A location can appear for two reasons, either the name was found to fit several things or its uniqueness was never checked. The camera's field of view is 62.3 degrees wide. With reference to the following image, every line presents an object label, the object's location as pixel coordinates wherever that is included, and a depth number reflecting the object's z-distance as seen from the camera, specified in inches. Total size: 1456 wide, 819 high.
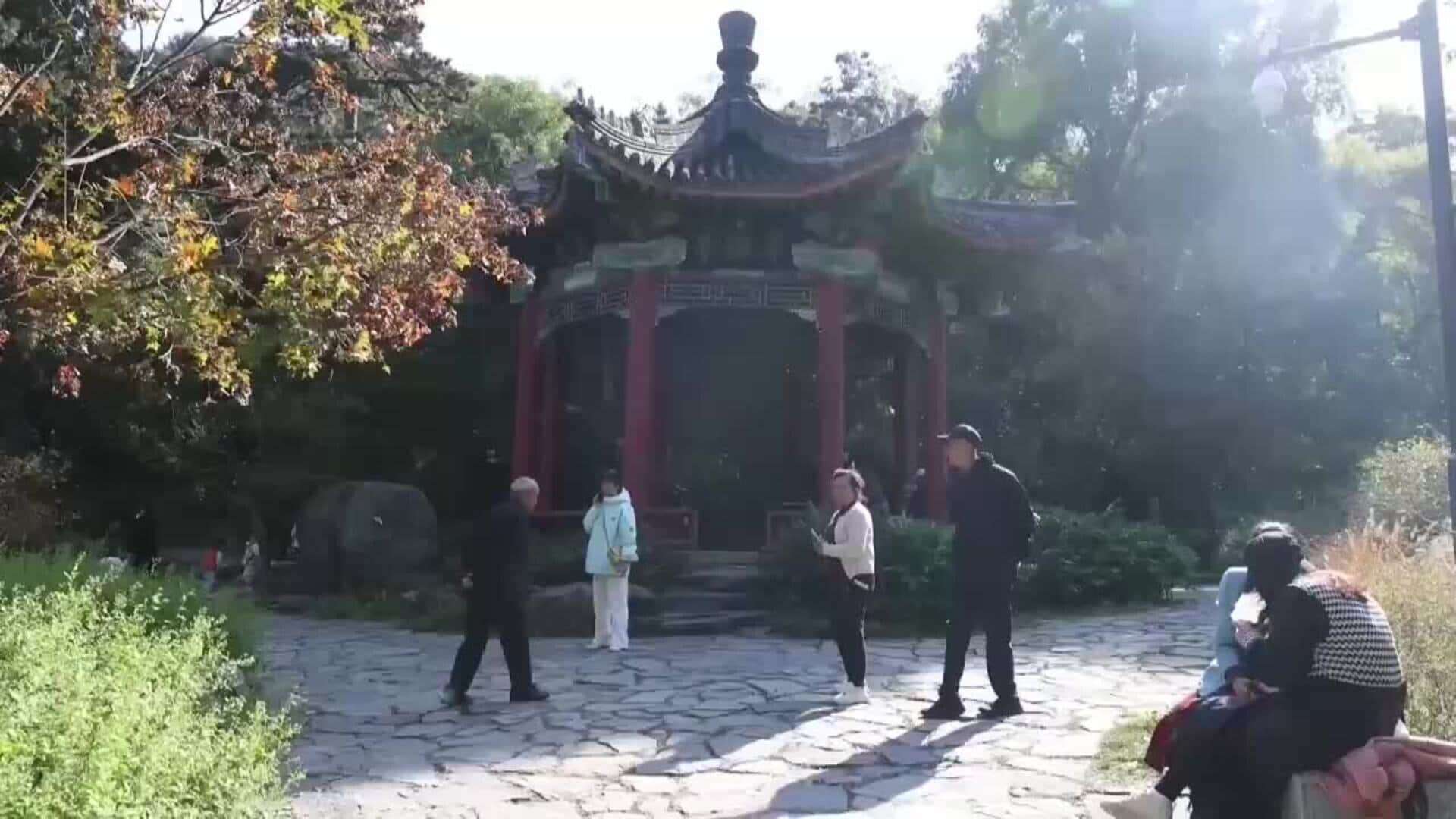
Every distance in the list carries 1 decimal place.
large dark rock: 588.7
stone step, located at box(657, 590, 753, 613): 460.8
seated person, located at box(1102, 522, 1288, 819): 151.7
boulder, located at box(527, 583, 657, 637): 437.7
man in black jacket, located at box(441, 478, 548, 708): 280.4
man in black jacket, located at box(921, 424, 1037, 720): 258.7
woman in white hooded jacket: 377.1
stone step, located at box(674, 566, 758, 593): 481.1
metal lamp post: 309.9
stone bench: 135.7
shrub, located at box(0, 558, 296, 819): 123.9
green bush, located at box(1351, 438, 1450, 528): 527.5
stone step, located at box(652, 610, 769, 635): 443.5
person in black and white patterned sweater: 140.0
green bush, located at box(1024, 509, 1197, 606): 515.5
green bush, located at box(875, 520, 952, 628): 454.3
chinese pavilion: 506.6
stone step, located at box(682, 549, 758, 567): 509.7
